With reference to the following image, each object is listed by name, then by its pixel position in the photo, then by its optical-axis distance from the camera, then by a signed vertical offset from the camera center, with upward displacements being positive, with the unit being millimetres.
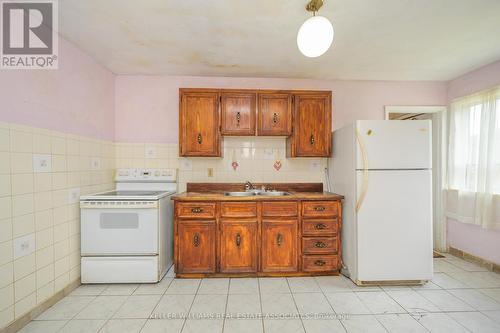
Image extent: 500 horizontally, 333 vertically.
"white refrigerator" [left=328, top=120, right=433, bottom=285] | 2297 -380
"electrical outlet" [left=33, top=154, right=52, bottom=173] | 1854 +13
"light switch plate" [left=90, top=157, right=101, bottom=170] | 2551 +15
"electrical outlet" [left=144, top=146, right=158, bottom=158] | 3049 +161
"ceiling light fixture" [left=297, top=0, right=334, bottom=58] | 1426 +804
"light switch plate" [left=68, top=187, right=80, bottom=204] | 2218 -300
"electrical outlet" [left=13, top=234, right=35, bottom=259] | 1686 -613
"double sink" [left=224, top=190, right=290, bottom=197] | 2929 -375
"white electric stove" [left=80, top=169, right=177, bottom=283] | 2301 -747
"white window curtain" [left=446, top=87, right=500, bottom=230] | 2594 +33
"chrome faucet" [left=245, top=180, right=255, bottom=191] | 3010 -292
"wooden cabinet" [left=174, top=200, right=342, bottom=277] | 2467 -809
